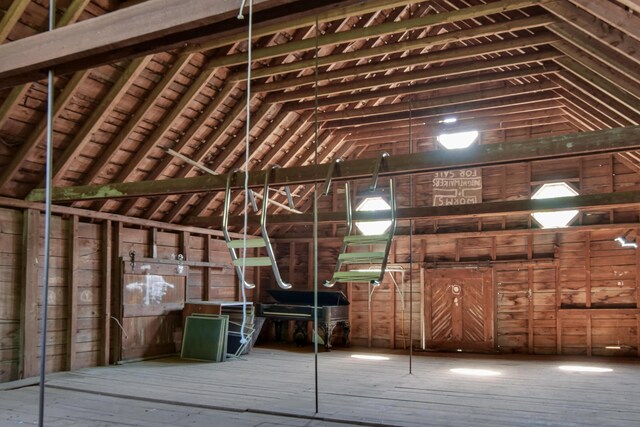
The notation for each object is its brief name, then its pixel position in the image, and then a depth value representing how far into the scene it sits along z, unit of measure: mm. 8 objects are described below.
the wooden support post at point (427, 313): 11461
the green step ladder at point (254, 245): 3893
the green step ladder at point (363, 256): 4332
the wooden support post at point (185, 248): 10516
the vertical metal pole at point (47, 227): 2475
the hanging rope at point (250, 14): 2273
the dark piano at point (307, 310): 10987
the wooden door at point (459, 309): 11062
